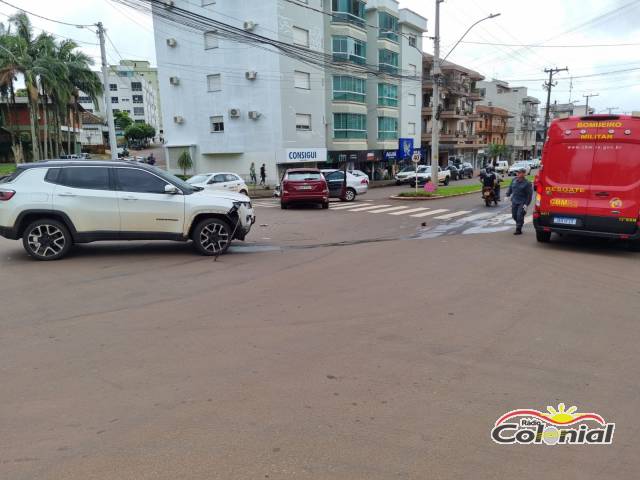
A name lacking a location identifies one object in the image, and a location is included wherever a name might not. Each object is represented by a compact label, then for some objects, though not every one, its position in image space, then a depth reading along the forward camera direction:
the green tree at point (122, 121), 91.12
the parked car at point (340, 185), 24.06
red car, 19.56
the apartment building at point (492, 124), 77.94
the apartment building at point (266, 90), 33.44
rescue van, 9.54
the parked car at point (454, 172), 47.49
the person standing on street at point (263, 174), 33.50
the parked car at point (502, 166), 54.11
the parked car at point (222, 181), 21.59
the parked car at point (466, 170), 49.75
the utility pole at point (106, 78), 24.20
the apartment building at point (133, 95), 110.31
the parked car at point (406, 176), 38.94
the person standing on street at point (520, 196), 12.21
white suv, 8.78
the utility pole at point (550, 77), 53.70
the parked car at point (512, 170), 50.13
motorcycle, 21.05
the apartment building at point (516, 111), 89.19
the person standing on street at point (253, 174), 34.09
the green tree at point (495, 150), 75.50
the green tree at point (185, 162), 35.62
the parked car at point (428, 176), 36.56
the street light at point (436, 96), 23.83
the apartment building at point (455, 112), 56.31
